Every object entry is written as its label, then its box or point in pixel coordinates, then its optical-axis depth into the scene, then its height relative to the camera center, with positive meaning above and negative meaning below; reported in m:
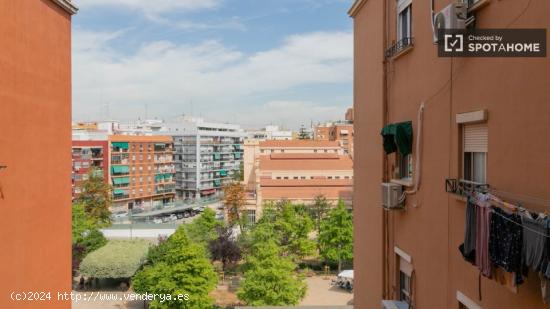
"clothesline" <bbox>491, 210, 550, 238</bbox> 2.56 -0.44
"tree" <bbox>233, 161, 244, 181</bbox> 58.86 -2.81
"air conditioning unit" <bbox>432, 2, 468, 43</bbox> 3.78 +1.18
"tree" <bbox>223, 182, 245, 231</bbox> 39.78 -4.14
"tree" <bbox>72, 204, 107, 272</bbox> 27.06 -5.32
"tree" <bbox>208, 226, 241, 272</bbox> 27.33 -5.81
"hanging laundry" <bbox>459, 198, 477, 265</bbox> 3.50 -0.62
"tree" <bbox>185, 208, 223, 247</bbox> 28.34 -4.88
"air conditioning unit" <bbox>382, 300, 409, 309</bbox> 5.38 -1.82
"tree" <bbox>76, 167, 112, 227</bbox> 38.03 -3.87
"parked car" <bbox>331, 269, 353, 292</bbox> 25.48 -7.17
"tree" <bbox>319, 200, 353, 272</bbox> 27.95 -5.16
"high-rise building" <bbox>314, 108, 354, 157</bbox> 76.25 +3.99
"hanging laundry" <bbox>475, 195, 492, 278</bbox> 3.22 -0.59
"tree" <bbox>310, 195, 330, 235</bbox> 35.03 -4.33
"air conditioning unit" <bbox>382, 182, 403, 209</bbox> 5.61 -0.51
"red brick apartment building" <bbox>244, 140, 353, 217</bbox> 40.50 -2.09
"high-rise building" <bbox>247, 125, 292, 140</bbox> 106.30 +5.01
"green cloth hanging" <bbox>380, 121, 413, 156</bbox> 5.30 +0.23
